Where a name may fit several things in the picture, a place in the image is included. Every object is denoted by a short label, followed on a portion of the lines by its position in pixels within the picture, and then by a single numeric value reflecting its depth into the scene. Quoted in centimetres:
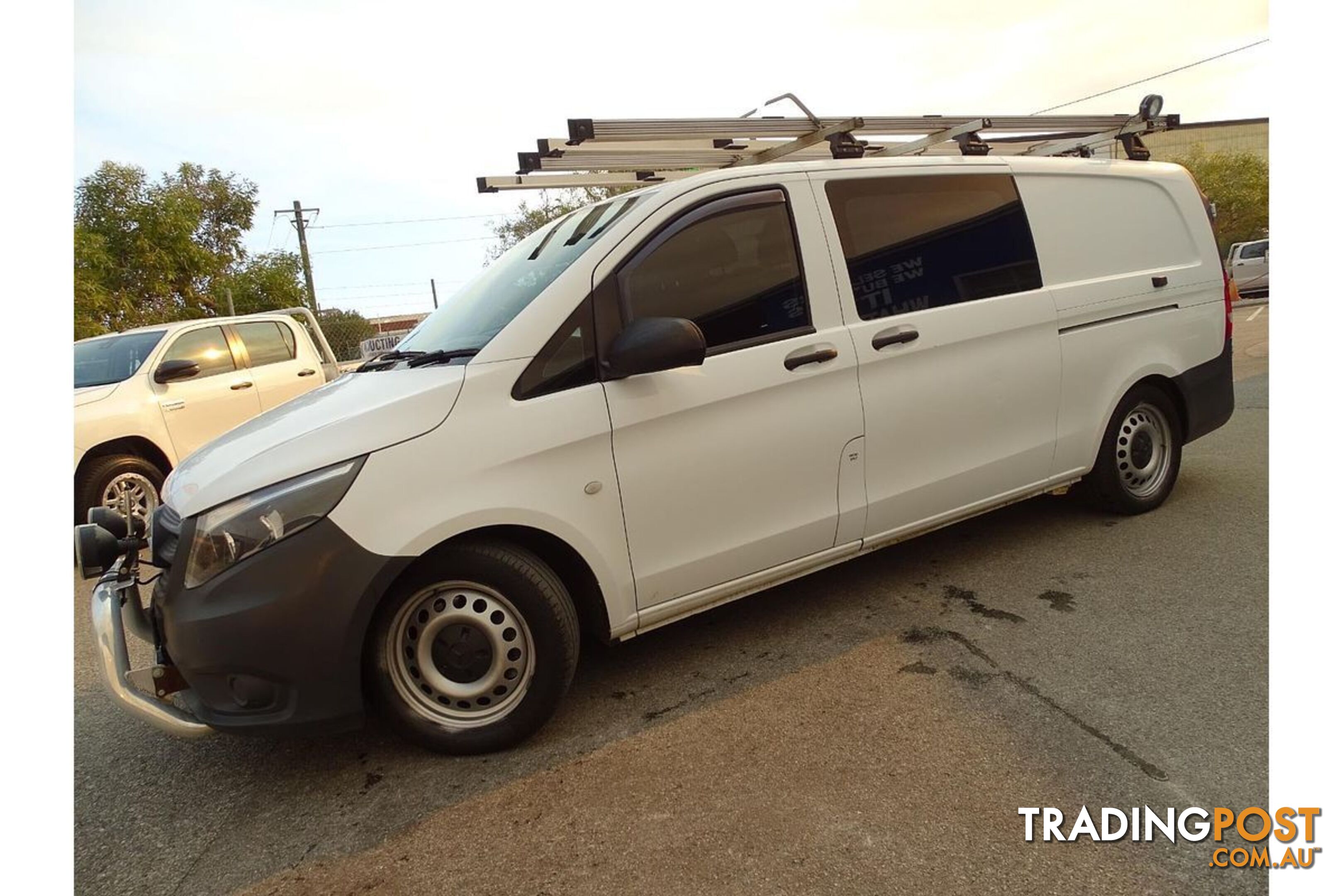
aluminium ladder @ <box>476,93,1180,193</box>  362
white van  243
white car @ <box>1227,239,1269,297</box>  2303
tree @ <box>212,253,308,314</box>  2239
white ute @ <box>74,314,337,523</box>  618
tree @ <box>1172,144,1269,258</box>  3866
